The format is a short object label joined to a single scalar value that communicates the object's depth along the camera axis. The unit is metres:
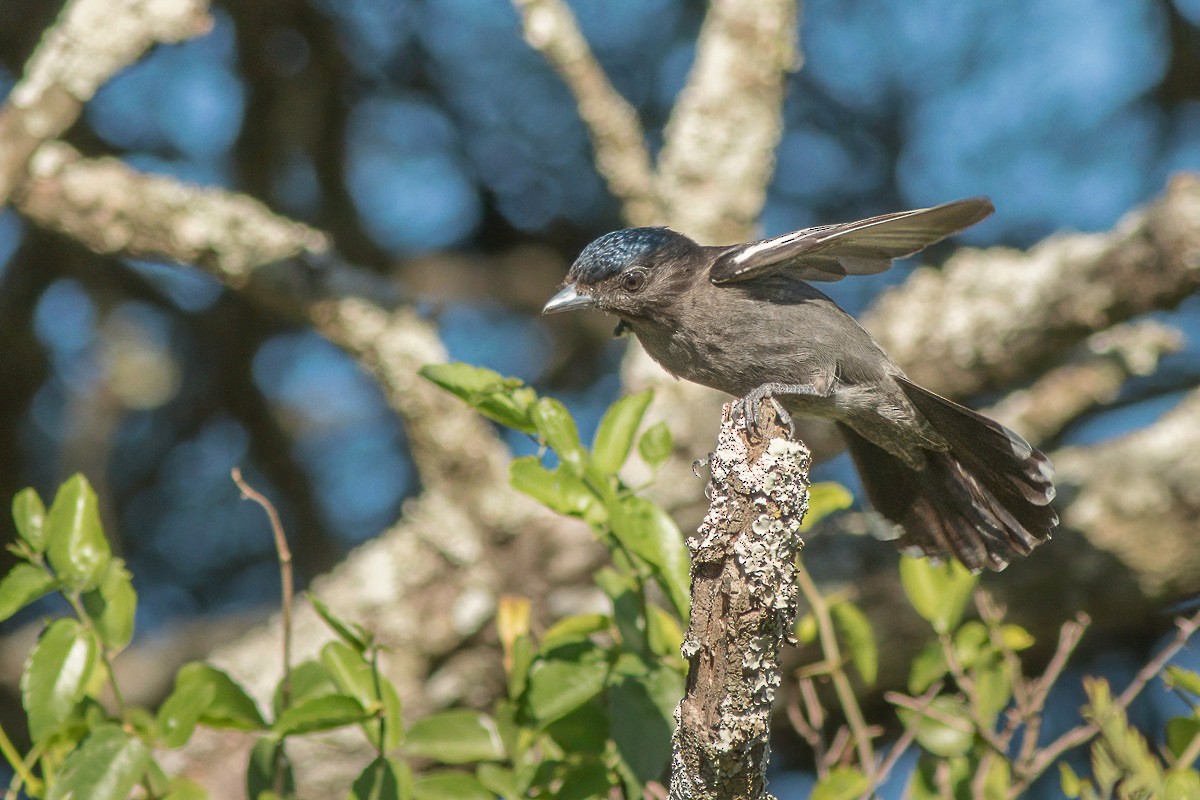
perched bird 5.93
